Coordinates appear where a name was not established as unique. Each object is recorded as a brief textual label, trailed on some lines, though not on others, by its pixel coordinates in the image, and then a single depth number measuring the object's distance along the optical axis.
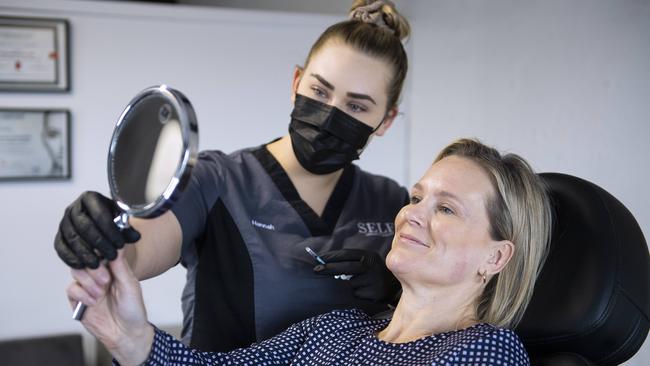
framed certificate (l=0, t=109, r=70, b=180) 3.46
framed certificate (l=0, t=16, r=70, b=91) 3.42
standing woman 1.68
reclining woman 1.45
